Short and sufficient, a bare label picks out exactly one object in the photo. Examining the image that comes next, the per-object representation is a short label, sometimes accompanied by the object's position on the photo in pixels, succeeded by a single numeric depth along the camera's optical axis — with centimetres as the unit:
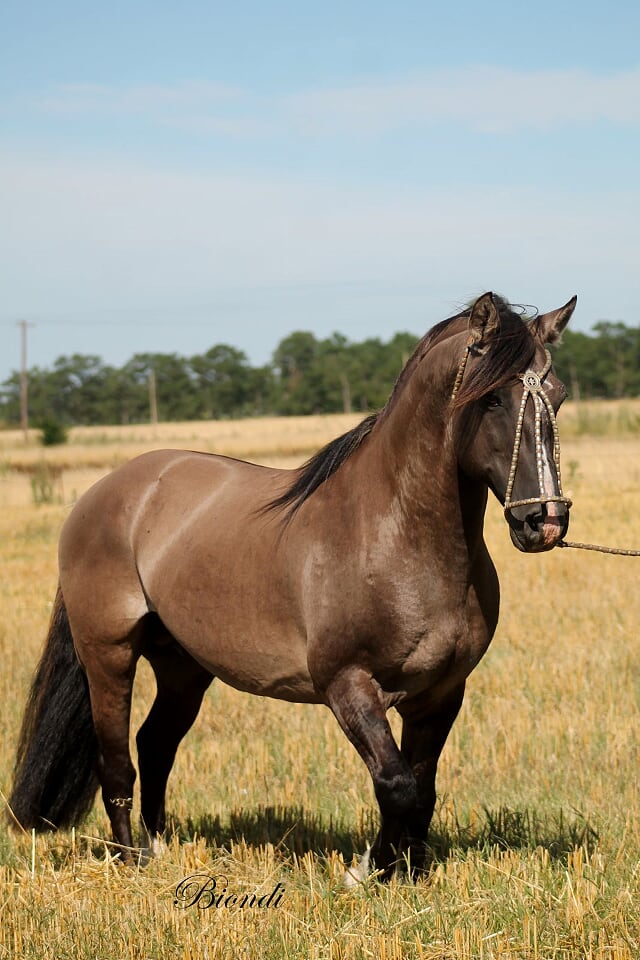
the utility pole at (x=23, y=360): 10725
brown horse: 771
